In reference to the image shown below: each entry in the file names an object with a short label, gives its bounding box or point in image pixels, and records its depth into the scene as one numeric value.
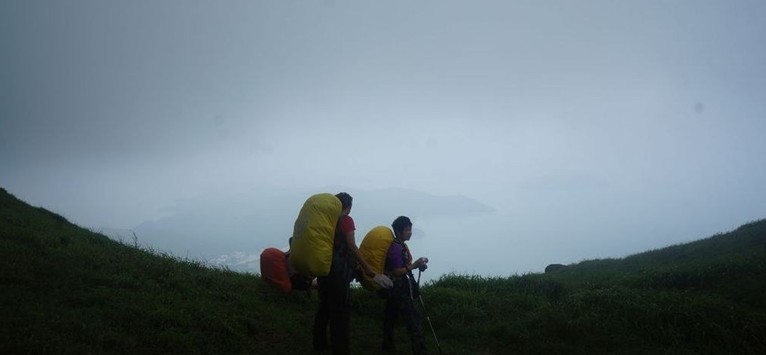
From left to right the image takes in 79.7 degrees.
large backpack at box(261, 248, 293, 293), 10.60
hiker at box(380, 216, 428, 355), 7.50
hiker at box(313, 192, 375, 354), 6.88
